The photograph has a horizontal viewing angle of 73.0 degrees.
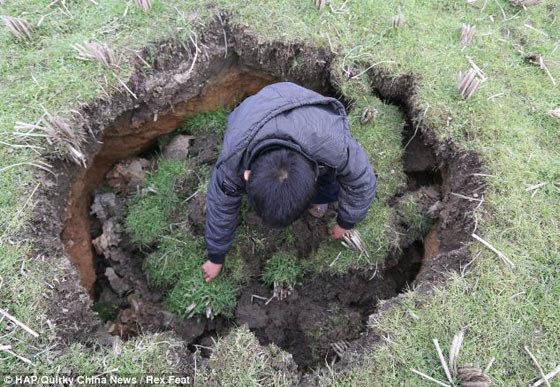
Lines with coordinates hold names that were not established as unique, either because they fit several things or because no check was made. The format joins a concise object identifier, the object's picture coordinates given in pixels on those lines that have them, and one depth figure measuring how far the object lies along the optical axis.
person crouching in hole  1.87
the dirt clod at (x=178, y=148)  3.55
